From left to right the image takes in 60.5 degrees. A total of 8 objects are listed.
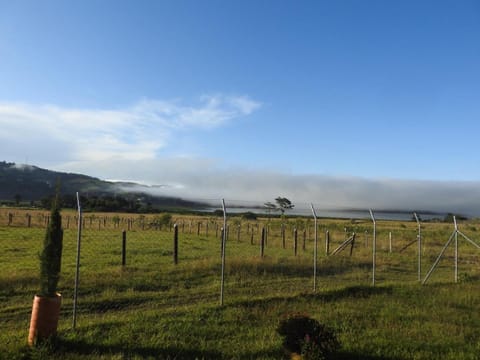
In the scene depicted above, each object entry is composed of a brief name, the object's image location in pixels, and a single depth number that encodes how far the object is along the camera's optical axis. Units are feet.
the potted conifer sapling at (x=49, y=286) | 18.16
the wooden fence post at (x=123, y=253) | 43.65
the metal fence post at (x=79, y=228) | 20.84
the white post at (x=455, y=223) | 40.74
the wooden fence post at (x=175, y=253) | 45.77
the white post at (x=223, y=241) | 26.99
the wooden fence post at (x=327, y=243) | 64.34
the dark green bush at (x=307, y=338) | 16.38
